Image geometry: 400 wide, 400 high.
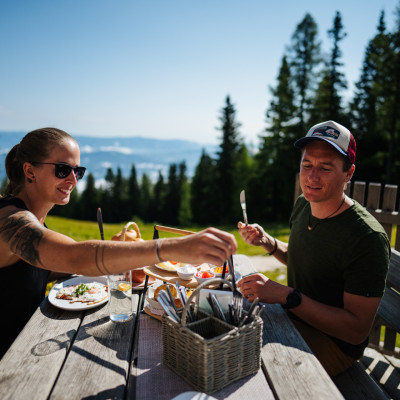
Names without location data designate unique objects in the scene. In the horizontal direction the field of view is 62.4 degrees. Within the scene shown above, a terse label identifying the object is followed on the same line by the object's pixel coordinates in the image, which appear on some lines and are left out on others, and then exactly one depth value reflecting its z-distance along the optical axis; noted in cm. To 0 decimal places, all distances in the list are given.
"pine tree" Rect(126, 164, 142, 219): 7369
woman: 164
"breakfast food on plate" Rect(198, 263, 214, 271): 278
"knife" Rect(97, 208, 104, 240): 222
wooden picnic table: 157
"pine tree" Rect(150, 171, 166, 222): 6675
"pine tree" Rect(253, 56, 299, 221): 2945
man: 230
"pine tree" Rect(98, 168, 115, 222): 7462
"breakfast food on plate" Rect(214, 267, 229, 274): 270
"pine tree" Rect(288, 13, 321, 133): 2795
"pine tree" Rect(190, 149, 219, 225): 4681
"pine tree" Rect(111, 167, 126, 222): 7462
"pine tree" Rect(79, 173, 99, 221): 7519
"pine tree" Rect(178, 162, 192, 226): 5403
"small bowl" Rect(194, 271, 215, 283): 240
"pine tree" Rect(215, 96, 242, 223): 4003
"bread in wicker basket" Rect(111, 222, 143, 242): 282
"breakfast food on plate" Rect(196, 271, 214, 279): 251
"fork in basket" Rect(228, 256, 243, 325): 171
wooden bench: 239
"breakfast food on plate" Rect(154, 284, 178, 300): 231
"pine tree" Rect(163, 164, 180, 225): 6066
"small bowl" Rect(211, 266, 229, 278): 262
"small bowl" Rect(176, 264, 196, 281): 245
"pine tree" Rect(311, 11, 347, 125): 2778
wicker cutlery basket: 151
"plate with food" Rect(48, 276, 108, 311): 238
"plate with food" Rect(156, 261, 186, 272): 254
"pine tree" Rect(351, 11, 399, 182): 2317
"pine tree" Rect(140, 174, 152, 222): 7007
